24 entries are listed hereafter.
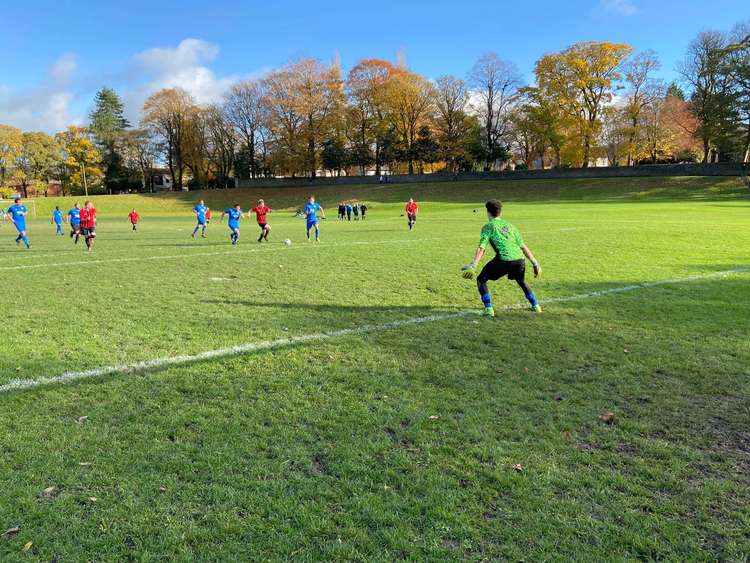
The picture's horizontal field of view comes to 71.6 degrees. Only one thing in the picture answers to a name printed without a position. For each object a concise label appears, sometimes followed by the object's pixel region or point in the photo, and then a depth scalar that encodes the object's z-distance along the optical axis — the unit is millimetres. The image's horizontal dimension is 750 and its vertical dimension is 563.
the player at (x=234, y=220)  18656
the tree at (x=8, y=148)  72375
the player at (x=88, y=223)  17438
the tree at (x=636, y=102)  59431
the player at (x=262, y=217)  19734
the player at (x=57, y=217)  26953
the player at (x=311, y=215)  19719
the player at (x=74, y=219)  20728
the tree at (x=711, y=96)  55375
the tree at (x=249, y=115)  78625
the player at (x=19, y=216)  18797
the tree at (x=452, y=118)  71938
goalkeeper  7820
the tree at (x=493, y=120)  71938
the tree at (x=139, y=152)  86625
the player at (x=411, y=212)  25297
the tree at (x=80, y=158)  79875
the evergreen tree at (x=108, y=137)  87000
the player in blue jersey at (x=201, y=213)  22141
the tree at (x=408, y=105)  70312
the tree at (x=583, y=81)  60375
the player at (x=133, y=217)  28833
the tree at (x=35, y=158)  75062
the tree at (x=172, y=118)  81188
